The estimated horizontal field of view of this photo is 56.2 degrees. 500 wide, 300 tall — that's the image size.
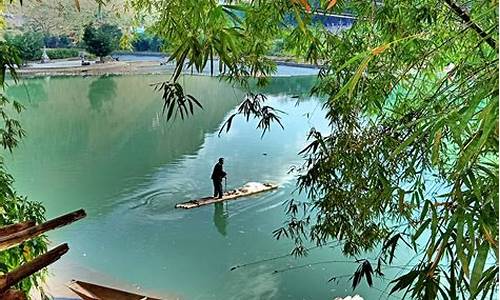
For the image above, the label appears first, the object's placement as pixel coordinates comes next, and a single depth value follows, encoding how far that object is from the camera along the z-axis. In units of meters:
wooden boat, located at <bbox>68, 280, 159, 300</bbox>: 11.35
